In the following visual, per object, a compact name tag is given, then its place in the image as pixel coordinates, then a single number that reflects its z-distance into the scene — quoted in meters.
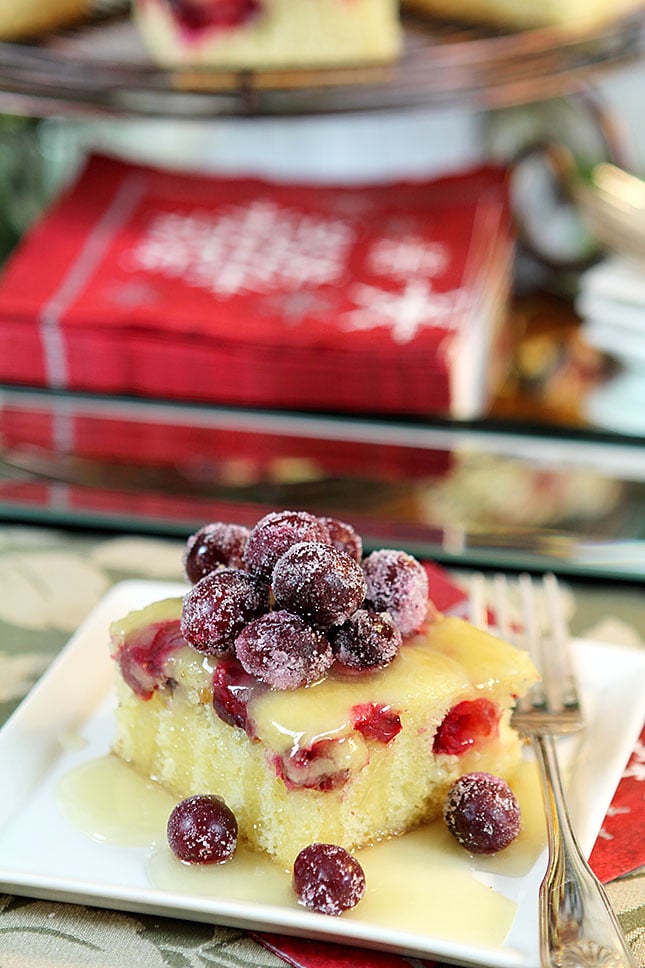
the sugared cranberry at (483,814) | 0.51
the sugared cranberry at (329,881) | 0.48
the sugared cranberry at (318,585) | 0.51
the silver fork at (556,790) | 0.47
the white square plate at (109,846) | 0.48
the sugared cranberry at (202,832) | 0.50
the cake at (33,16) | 0.80
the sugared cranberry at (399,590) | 0.53
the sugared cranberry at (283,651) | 0.50
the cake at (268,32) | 0.78
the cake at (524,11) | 0.83
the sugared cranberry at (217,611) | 0.51
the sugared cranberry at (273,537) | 0.53
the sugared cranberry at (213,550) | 0.55
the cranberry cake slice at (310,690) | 0.50
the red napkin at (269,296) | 0.78
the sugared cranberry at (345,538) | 0.55
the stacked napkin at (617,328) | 0.79
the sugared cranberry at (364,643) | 0.51
